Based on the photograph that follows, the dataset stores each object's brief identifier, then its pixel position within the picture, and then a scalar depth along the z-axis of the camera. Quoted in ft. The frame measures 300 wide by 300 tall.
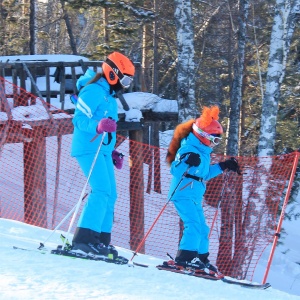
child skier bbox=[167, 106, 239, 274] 38.04
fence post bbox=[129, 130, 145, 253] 75.77
